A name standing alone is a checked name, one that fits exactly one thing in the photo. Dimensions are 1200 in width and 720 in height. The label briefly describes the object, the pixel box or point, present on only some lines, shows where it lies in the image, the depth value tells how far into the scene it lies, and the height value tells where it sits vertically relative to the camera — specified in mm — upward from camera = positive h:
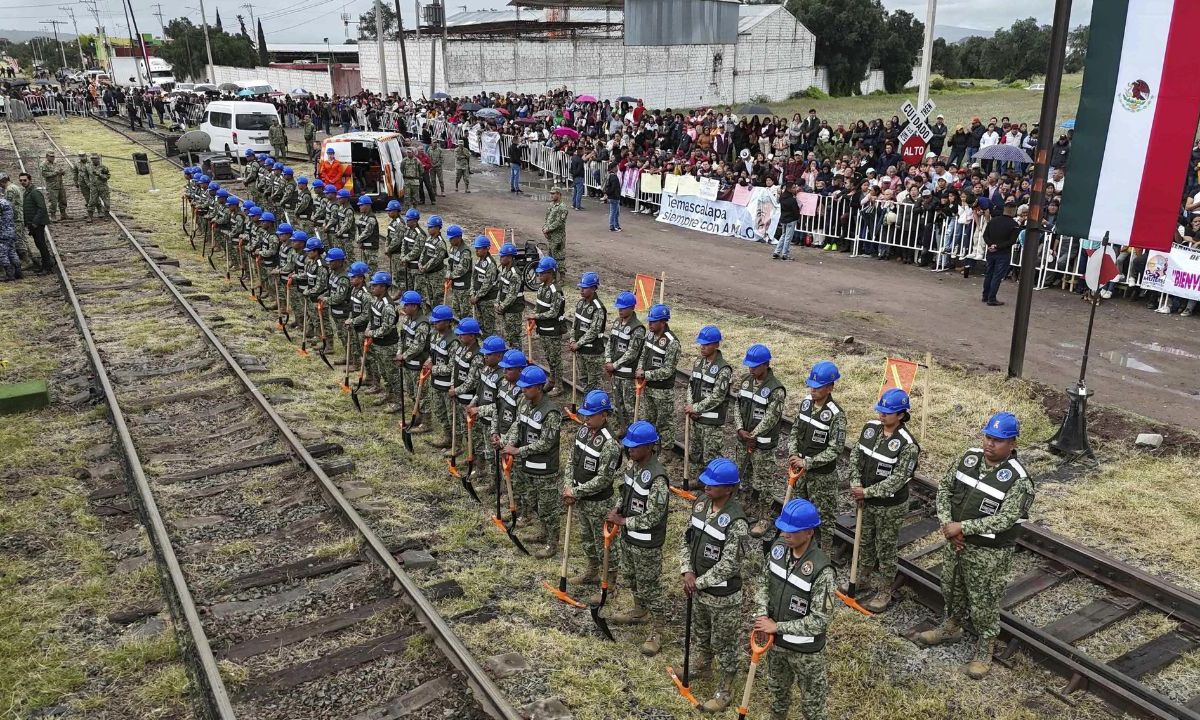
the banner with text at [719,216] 21438 -3362
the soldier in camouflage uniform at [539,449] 8195 -3223
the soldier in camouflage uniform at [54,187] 23688 -2626
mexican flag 9867 -563
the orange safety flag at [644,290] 13312 -2996
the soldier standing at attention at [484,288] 13602 -3012
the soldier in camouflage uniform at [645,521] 6840 -3229
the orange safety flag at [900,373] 10242 -3251
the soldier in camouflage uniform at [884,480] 7242 -3147
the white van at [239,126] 32688 -1508
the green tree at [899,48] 68938 +1791
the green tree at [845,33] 66250 +2785
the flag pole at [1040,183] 11109 -1349
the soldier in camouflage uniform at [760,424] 8477 -3168
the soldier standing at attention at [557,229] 16625 -2655
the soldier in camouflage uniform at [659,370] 10000 -3112
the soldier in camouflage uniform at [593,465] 7461 -3065
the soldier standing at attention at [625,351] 10445 -3044
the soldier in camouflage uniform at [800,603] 5582 -3156
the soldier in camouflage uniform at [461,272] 14383 -2921
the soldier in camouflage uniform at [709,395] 9047 -3080
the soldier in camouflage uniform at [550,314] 12148 -3031
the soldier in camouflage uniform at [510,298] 12844 -2987
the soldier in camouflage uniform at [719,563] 6184 -3207
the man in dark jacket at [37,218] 18500 -2658
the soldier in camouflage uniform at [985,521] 6547 -3141
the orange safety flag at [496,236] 16156 -2710
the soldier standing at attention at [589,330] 11141 -3005
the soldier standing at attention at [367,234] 17203 -2808
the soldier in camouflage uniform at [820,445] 7836 -3097
